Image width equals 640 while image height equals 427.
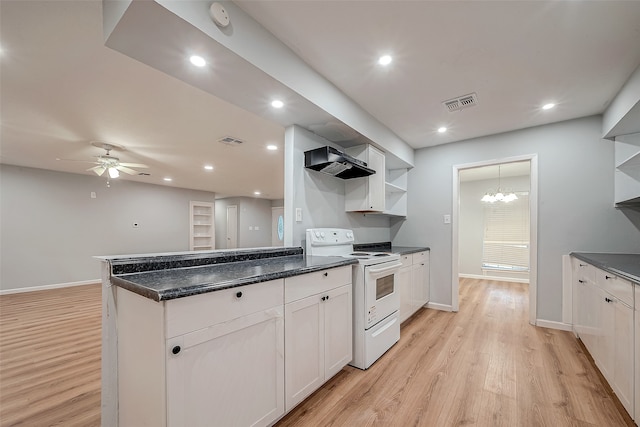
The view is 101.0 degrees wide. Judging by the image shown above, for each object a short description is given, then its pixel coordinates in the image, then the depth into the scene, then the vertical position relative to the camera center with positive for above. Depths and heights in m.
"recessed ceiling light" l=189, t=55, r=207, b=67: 1.52 +0.89
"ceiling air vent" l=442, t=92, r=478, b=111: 2.51 +1.09
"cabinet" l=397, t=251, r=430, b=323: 3.01 -0.88
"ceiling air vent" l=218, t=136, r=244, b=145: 3.63 +1.02
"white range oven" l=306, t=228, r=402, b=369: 2.16 -0.72
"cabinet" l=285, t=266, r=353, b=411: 1.58 -0.79
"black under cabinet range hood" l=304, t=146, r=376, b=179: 2.39 +0.47
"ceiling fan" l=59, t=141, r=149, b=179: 4.09 +0.76
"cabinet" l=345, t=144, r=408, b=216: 3.06 +0.31
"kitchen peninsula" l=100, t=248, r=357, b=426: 1.07 -0.60
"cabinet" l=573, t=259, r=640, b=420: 1.50 -0.81
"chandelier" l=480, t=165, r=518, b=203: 5.18 +0.31
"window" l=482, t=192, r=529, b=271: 5.64 -0.52
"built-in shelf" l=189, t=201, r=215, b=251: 7.83 -0.42
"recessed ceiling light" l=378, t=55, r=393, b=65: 1.95 +1.15
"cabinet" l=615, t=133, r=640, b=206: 2.56 +0.42
